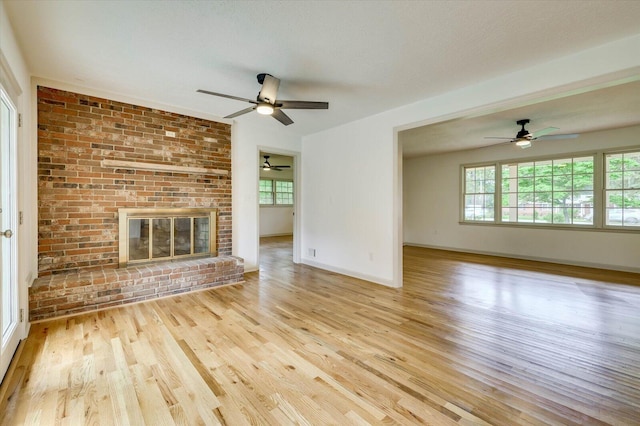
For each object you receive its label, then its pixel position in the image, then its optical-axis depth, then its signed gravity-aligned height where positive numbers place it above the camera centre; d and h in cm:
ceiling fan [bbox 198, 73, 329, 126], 296 +115
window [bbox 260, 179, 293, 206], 1009 +67
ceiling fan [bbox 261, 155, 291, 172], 841 +134
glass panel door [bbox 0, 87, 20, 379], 222 -10
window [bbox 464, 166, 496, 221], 691 +45
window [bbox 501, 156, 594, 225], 563 +42
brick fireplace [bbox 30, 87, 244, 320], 322 +26
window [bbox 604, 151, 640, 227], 510 +41
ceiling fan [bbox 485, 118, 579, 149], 463 +125
